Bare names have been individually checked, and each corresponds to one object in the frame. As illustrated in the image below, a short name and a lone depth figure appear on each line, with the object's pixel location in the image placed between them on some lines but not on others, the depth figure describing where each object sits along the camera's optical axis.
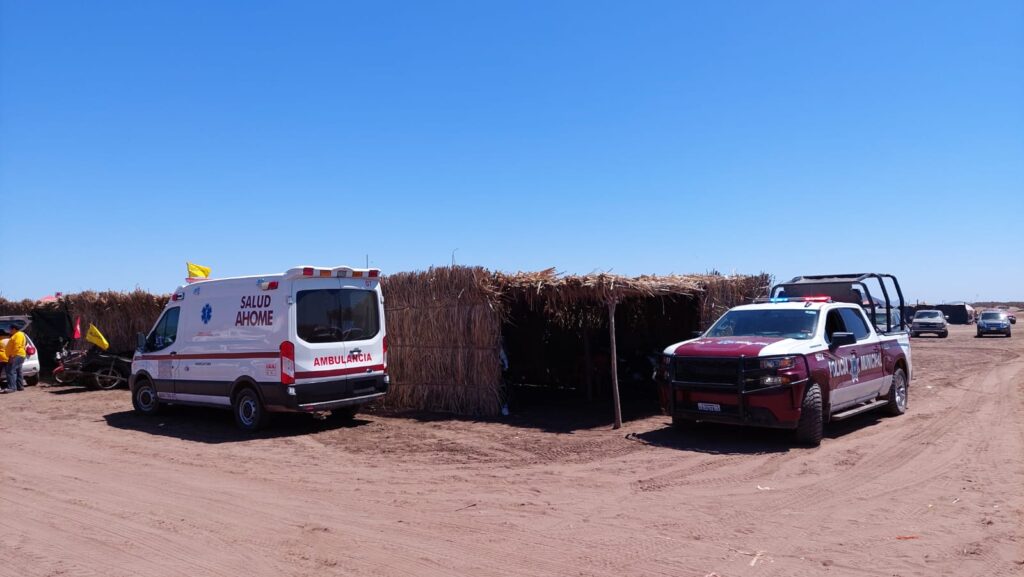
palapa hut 12.26
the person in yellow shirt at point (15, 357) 17.44
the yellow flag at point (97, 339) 17.09
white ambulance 10.55
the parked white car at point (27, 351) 18.39
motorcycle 17.48
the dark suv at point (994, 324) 35.53
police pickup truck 9.13
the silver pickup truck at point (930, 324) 36.06
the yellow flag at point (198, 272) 13.17
